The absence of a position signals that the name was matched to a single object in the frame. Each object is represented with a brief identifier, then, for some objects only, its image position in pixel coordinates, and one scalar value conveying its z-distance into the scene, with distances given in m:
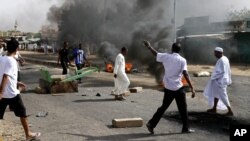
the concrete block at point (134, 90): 13.59
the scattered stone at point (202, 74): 21.58
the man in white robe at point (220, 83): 9.23
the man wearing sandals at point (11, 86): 6.32
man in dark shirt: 17.28
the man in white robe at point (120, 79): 11.62
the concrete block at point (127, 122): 7.70
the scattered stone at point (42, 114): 9.15
